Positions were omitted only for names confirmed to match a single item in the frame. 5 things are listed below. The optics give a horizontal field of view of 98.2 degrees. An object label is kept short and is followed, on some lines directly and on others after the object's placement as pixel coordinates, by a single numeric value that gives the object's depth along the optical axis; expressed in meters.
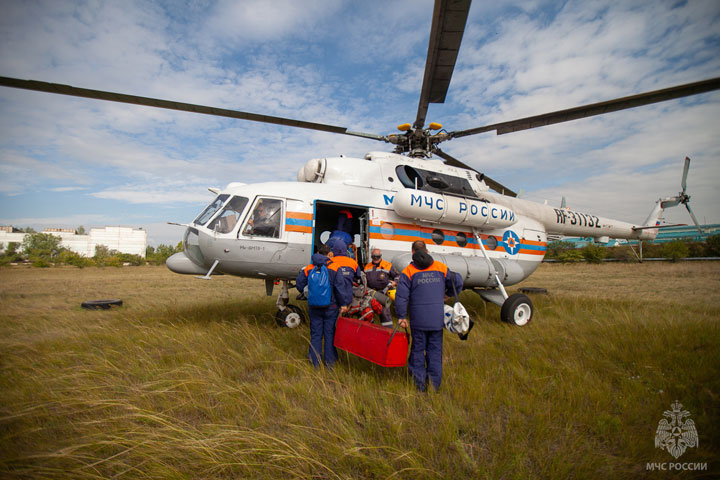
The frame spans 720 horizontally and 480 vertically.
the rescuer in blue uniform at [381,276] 5.66
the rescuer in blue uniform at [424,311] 3.76
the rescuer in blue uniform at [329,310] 4.48
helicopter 5.17
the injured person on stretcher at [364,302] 5.64
